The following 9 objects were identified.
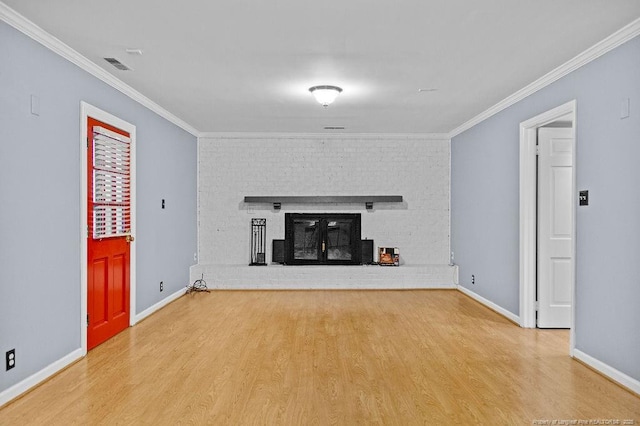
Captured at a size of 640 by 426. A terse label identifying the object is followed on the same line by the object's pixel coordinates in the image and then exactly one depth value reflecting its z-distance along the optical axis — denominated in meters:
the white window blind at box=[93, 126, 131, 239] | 4.43
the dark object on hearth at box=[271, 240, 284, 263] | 8.19
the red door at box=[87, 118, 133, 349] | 4.34
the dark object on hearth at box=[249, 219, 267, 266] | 8.22
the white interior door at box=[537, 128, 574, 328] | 5.13
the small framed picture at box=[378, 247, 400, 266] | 8.02
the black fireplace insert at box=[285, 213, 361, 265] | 8.16
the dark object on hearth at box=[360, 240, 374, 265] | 8.19
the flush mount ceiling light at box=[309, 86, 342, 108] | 5.05
